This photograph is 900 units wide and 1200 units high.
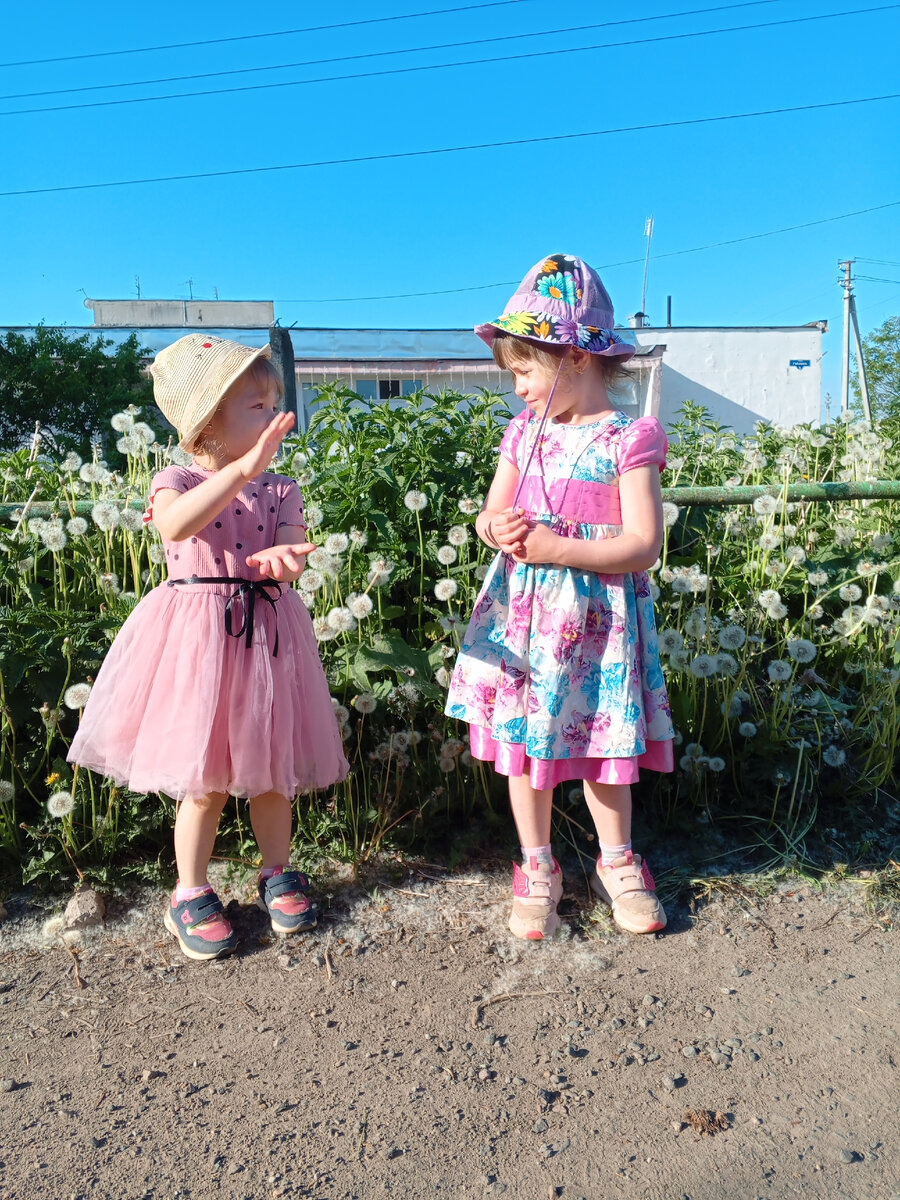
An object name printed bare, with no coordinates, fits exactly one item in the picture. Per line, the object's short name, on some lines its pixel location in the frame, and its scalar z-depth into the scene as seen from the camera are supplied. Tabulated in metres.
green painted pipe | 2.78
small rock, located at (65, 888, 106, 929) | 2.25
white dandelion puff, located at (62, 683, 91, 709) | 2.31
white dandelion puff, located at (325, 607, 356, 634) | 2.44
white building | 21.53
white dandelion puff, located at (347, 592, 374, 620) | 2.42
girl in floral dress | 2.13
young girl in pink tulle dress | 2.06
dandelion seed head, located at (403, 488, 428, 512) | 2.64
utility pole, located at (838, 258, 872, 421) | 29.66
